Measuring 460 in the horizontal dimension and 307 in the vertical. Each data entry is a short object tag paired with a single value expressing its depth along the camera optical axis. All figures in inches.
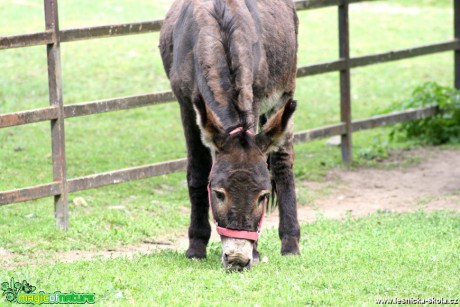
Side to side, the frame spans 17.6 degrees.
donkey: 380.5
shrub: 806.7
